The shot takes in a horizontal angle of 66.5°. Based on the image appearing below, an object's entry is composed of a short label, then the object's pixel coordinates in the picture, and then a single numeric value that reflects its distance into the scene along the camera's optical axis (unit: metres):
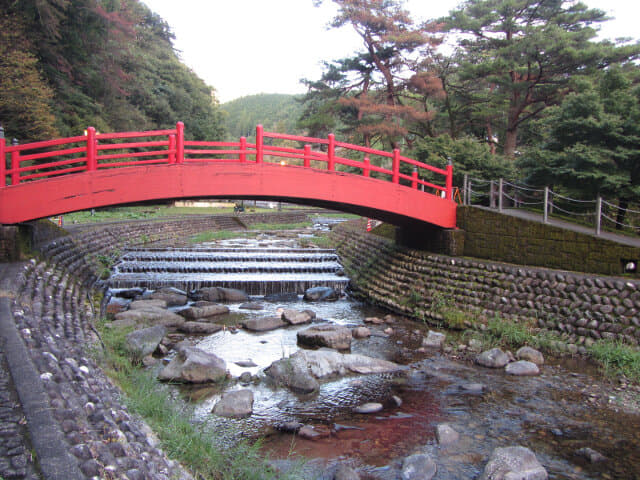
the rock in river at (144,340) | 9.12
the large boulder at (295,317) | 12.29
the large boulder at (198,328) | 11.30
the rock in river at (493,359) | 9.28
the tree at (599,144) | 12.51
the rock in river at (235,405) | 7.16
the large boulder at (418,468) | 5.71
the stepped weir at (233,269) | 16.09
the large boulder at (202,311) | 12.70
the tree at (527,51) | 20.97
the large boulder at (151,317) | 11.35
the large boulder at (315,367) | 8.33
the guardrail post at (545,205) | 11.30
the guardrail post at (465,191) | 14.08
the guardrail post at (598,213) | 10.37
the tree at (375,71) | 25.94
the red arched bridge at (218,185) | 10.62
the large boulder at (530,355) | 9.37
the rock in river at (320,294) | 15.52
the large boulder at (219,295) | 14.90
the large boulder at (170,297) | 14.04
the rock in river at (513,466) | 5.60
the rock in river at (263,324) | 11.66
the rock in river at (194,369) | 8.27
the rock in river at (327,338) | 10.46
